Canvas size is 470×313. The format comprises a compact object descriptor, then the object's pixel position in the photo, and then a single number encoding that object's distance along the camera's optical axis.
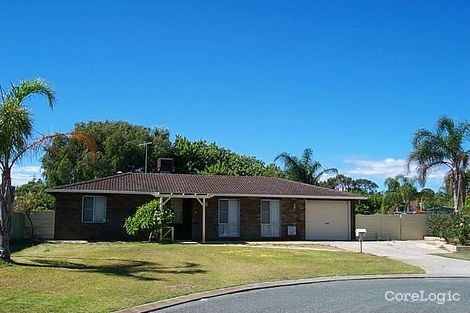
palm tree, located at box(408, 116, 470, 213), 29.33
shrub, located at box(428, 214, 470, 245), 24.86
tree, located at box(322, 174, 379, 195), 70.50
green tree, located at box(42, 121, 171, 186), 51.25
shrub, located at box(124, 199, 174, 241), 25.64
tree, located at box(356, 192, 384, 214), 47.14
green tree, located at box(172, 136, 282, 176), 54.28
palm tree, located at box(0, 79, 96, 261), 15.27
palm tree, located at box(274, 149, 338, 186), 42.19
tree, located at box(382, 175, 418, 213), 60.88
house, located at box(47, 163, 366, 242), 27.50
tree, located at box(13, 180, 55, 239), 27.61
